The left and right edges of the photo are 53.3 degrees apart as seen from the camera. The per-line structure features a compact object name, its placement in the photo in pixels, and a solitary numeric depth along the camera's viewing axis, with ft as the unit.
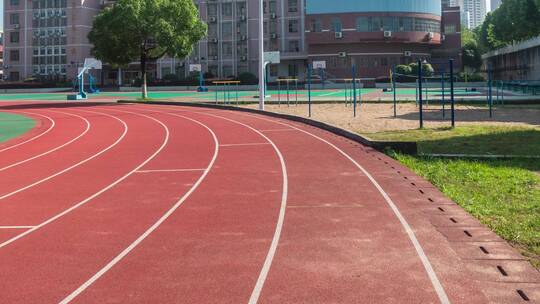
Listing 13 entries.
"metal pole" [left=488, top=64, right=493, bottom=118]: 76.07
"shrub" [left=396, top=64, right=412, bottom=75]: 195.67
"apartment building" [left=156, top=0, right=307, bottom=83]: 259.19
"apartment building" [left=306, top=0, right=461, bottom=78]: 244.22
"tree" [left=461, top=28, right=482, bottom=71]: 265.95
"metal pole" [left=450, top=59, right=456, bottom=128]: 56.44
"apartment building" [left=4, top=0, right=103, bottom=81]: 275.59
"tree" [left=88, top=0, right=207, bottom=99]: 123.95
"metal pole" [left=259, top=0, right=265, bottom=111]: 87.56
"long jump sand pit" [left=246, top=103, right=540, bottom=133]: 62.44
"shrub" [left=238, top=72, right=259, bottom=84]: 227.28
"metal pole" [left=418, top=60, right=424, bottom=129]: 58.23
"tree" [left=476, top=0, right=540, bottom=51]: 196.75
